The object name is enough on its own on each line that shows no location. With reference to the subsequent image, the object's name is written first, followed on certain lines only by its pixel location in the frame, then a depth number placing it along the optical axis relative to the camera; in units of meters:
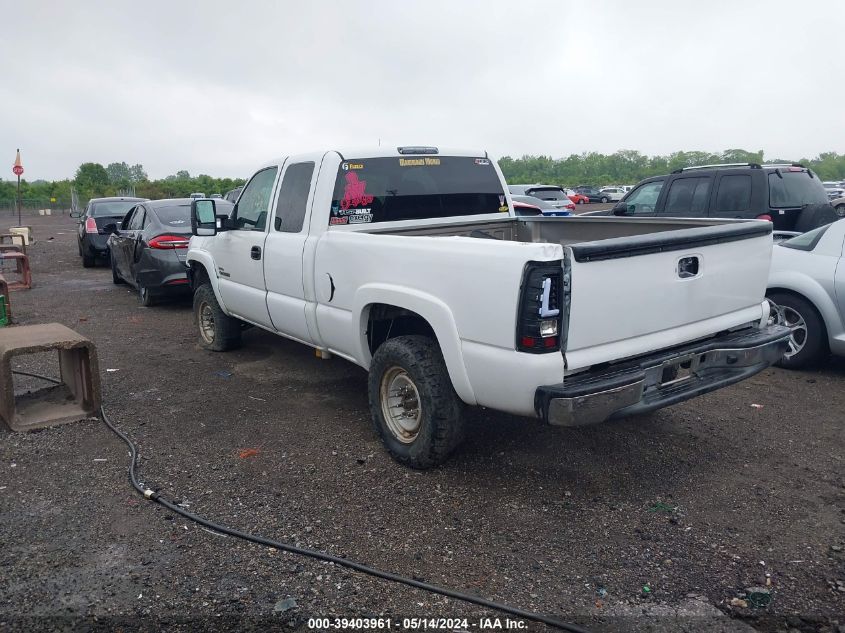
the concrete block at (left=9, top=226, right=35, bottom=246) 20.13
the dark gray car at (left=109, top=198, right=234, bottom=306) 9.77
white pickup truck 3.49
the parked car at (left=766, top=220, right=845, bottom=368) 5.99
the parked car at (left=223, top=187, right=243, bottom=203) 18.19
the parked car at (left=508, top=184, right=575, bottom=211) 25.75
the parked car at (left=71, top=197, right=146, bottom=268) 15.28
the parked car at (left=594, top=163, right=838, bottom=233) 8.73
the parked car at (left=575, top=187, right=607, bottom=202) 52.08
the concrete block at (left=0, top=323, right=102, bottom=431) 5.19
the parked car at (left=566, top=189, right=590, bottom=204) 48.06
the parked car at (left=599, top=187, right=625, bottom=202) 51.09
